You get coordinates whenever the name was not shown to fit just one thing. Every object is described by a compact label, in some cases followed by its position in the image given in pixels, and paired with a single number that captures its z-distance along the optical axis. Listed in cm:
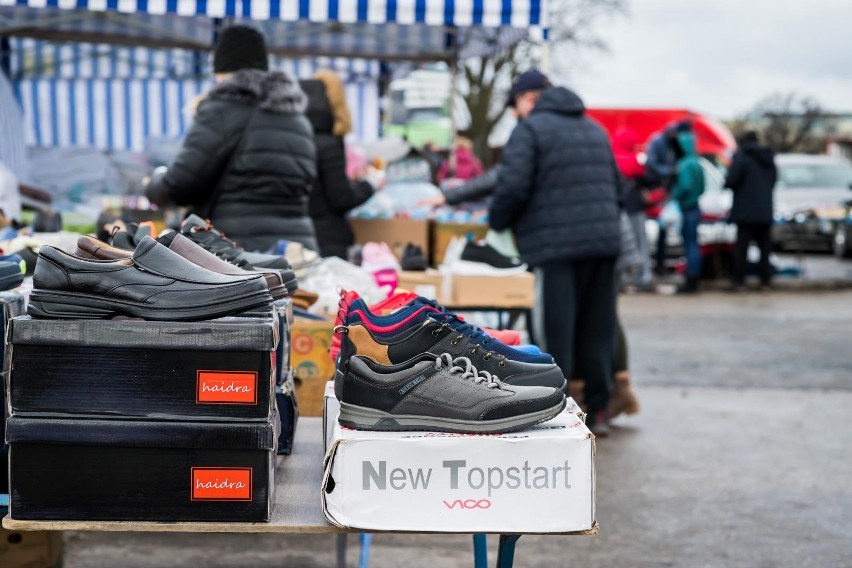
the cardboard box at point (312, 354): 427
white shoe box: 251
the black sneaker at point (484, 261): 595
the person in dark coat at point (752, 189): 1485
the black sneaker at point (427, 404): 257
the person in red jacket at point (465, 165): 1507
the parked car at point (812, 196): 2006
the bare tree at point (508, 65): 3141
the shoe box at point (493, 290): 588
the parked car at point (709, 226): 1721
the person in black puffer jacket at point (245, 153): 502
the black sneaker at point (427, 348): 267
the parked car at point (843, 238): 2070
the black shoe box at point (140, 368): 248
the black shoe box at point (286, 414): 314
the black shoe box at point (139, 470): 250
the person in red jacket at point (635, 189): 1030
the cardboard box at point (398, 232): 773
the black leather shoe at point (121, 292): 251
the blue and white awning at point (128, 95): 1273
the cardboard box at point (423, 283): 582
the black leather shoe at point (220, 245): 327
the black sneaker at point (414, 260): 617
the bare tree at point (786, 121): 5038
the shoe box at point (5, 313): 277
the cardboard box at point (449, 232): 767
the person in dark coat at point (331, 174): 668
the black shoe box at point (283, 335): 307
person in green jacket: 1411
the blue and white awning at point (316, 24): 848
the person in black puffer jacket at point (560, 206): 612
